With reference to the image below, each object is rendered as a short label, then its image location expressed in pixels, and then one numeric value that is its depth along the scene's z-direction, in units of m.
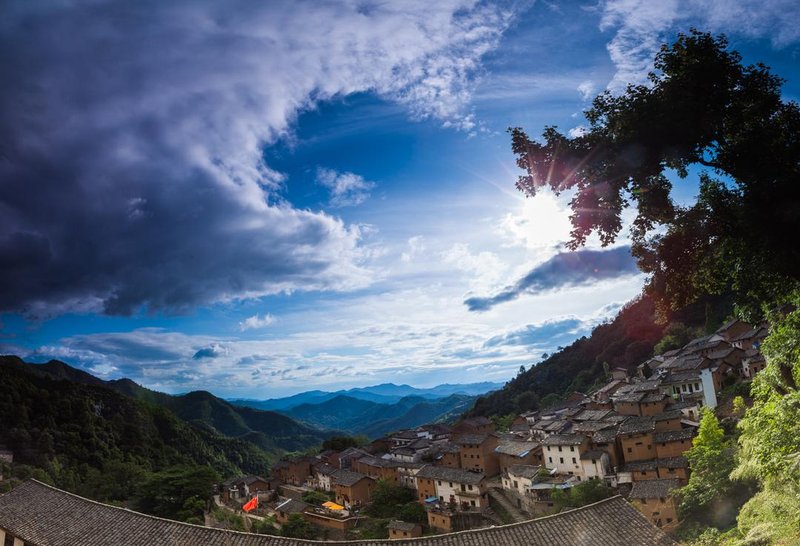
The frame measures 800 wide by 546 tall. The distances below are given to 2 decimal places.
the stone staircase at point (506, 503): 32.34
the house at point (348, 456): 51.84
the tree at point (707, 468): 24.69
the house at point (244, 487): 50.78
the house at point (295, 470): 53.86
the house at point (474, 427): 55.56
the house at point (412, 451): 49.31
